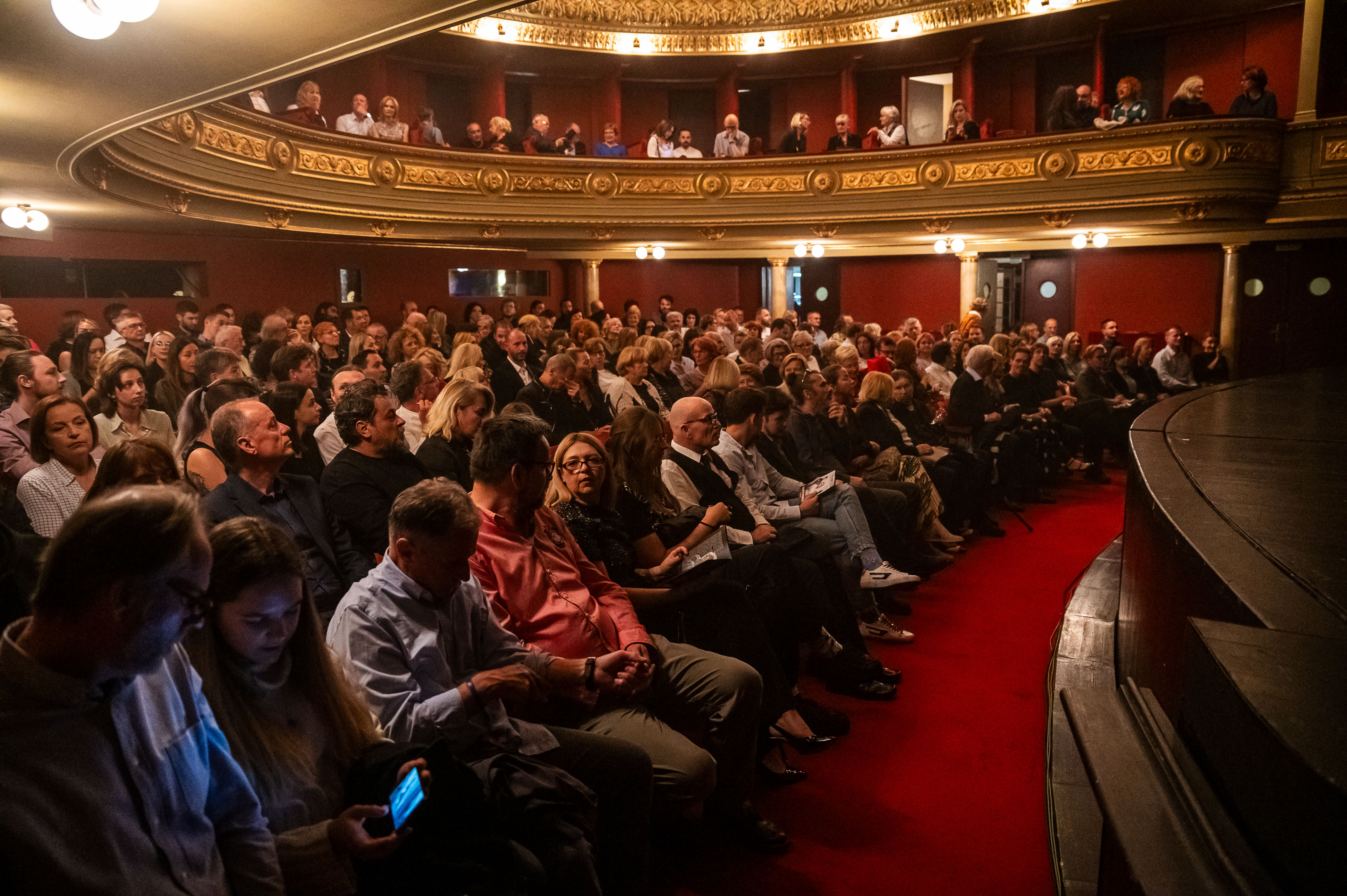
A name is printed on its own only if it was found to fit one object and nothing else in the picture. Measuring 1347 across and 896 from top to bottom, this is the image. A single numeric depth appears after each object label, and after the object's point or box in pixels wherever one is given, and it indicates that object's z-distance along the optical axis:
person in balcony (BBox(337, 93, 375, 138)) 11.48
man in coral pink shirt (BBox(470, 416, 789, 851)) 2.46
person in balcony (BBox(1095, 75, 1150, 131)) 11.48
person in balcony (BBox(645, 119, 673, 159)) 13.80
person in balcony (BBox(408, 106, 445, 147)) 12.16
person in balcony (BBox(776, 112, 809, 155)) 13.55
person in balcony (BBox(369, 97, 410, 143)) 11.89
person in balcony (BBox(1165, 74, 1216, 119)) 11.02
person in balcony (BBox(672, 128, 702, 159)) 13.73
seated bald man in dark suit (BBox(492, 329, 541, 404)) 6.71
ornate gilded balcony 9.62
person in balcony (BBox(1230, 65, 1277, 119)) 10.87
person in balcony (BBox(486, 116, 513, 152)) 12.79
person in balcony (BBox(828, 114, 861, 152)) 13.19
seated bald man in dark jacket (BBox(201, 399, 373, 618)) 2.86
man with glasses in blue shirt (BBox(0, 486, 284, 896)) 1.14
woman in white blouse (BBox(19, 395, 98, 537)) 3.13
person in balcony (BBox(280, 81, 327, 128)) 10.38
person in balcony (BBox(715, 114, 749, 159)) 13.79
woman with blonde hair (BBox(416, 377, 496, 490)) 3.91
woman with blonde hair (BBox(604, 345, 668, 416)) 6.38
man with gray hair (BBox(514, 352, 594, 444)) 5.73
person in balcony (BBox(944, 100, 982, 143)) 12.47
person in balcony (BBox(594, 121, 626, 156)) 13.74
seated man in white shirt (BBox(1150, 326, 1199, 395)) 10.38
